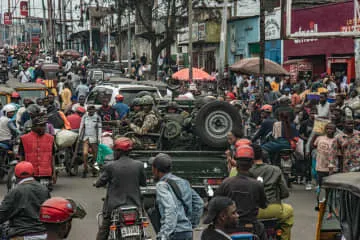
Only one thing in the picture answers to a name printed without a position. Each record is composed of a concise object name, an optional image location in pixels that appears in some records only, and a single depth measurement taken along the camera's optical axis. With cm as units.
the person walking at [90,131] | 1531
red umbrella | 3049
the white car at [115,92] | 1886
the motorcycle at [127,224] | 786
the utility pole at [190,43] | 2989
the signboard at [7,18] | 9267
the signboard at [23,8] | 7875
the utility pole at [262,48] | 2117
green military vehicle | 1122
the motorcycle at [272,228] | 763
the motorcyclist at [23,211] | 675
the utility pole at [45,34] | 6223
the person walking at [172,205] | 673
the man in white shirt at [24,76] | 3462
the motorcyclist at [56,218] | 527
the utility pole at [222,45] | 3040
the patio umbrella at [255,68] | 2294
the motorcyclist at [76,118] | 1638
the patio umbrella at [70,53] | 5844
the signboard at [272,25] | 3534
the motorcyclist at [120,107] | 1706
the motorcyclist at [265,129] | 1401
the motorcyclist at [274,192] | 761
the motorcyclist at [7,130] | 1449
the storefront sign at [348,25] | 2560
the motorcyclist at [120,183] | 803
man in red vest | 1136
